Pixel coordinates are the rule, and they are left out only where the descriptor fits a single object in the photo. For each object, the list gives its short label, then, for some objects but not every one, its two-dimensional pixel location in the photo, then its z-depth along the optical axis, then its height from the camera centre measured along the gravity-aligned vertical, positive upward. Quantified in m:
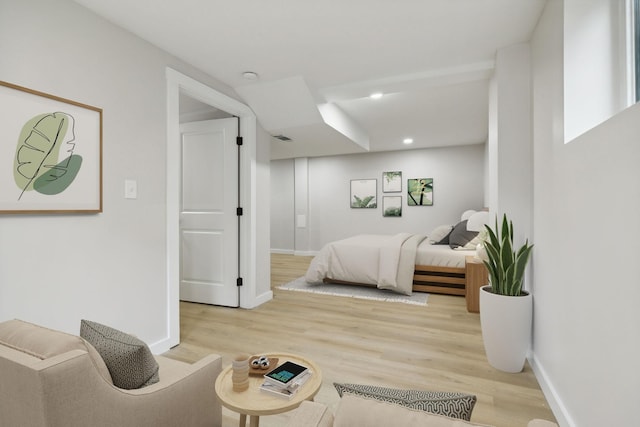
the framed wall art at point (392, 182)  6.73 +0.63
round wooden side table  1.10 -0.67
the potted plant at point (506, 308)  2.07 -0.64
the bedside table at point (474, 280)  3.28 -0.71
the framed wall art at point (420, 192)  6.49 +0.40
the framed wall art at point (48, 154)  1.59 +0.32
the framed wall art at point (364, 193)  6.92 +0.41
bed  3.99 -0.68
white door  3.50 -0.01
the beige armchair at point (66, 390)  0.83 -0.50
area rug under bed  3.80 -1.04
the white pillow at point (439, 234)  5.02 -0.35
